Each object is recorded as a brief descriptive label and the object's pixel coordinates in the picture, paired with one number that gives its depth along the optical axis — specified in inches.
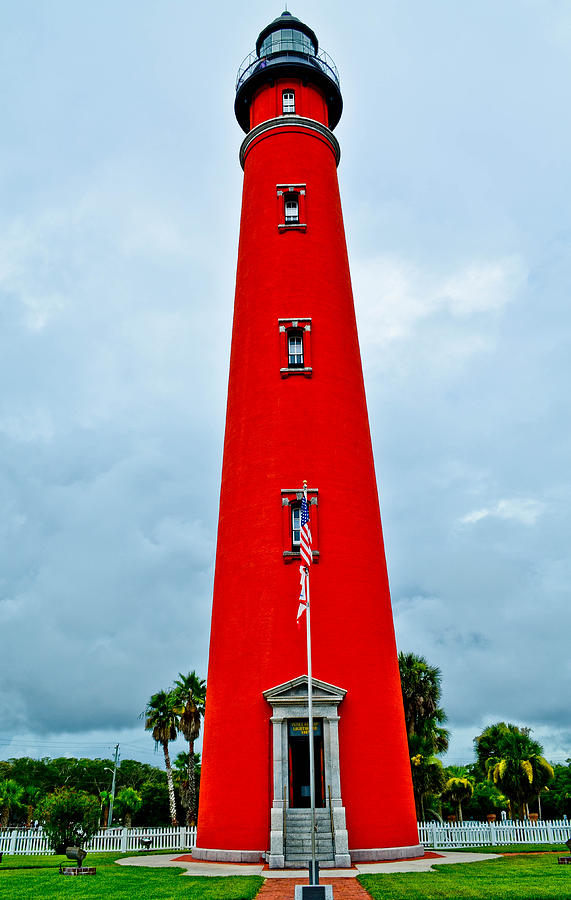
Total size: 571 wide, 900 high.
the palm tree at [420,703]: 1235.2
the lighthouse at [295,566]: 723.4
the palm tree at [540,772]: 1360.7
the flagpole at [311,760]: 579.8
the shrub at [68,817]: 830.5
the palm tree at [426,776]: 1214.9
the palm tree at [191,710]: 1437.0
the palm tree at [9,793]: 1731.1
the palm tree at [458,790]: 1525.3
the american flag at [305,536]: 698.2
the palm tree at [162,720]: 1519.4
